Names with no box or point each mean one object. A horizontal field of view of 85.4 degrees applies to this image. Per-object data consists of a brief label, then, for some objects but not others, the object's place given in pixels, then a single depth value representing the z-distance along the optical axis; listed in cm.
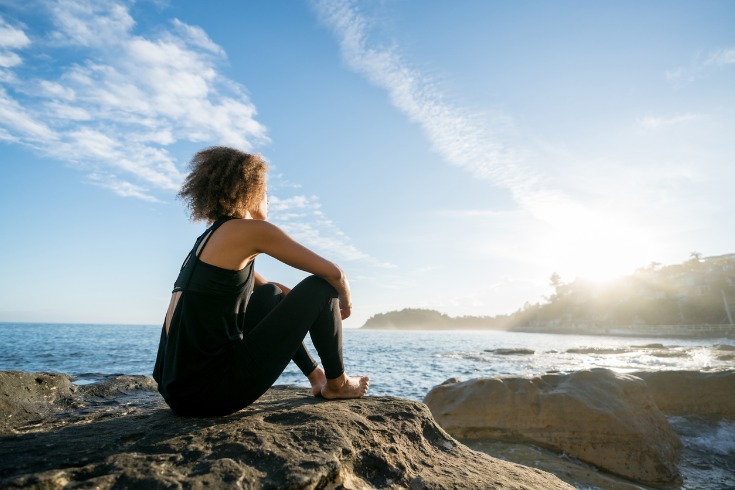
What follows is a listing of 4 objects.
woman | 224
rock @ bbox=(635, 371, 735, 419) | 646
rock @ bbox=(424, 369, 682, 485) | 483
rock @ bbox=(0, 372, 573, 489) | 158
